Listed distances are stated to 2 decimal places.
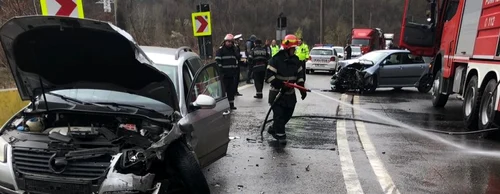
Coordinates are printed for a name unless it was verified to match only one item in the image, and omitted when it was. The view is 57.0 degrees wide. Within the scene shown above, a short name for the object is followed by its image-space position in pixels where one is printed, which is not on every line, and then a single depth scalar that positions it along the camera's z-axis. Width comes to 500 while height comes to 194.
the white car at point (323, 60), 23.55
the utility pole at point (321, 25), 37.34
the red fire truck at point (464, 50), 7.93
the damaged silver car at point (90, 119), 3.46
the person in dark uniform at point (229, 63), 10.59
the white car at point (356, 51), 32.04
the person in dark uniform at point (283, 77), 7.19
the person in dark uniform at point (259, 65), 12.55
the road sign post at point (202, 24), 12.66
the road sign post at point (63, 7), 6.15
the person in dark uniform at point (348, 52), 26.97
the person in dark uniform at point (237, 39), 13.56
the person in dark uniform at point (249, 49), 17.18
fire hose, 7.08
